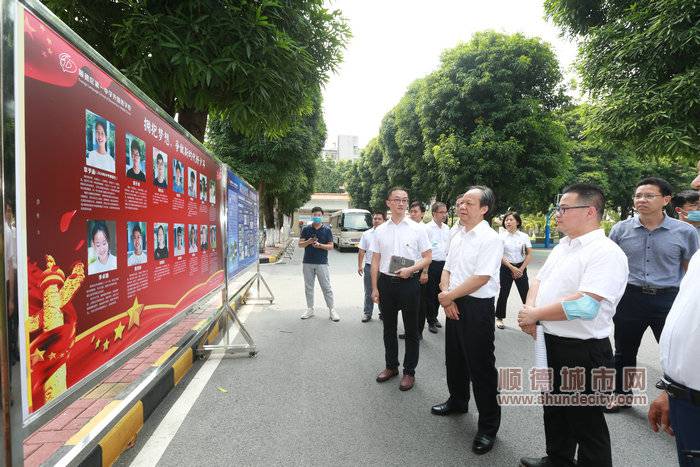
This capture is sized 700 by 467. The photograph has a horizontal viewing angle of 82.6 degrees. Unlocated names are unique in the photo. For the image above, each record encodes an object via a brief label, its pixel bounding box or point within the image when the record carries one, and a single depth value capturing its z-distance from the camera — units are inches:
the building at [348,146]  3587.6
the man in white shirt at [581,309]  80.3
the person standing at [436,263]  229.3
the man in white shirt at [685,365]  55.9
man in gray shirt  125.5
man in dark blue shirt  263.3
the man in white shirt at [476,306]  110.9
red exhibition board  62.4
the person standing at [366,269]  256.5
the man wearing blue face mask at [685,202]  148.1
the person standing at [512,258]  238.8
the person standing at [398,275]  150.3
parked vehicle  844.6
